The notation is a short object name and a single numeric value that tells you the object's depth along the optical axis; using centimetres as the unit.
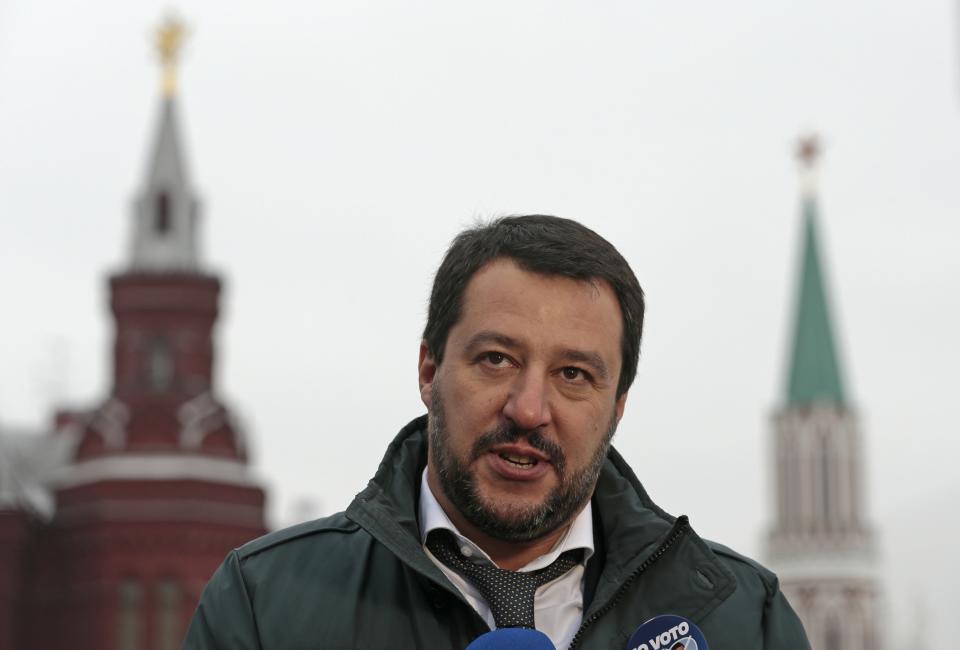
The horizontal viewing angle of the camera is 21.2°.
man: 374
